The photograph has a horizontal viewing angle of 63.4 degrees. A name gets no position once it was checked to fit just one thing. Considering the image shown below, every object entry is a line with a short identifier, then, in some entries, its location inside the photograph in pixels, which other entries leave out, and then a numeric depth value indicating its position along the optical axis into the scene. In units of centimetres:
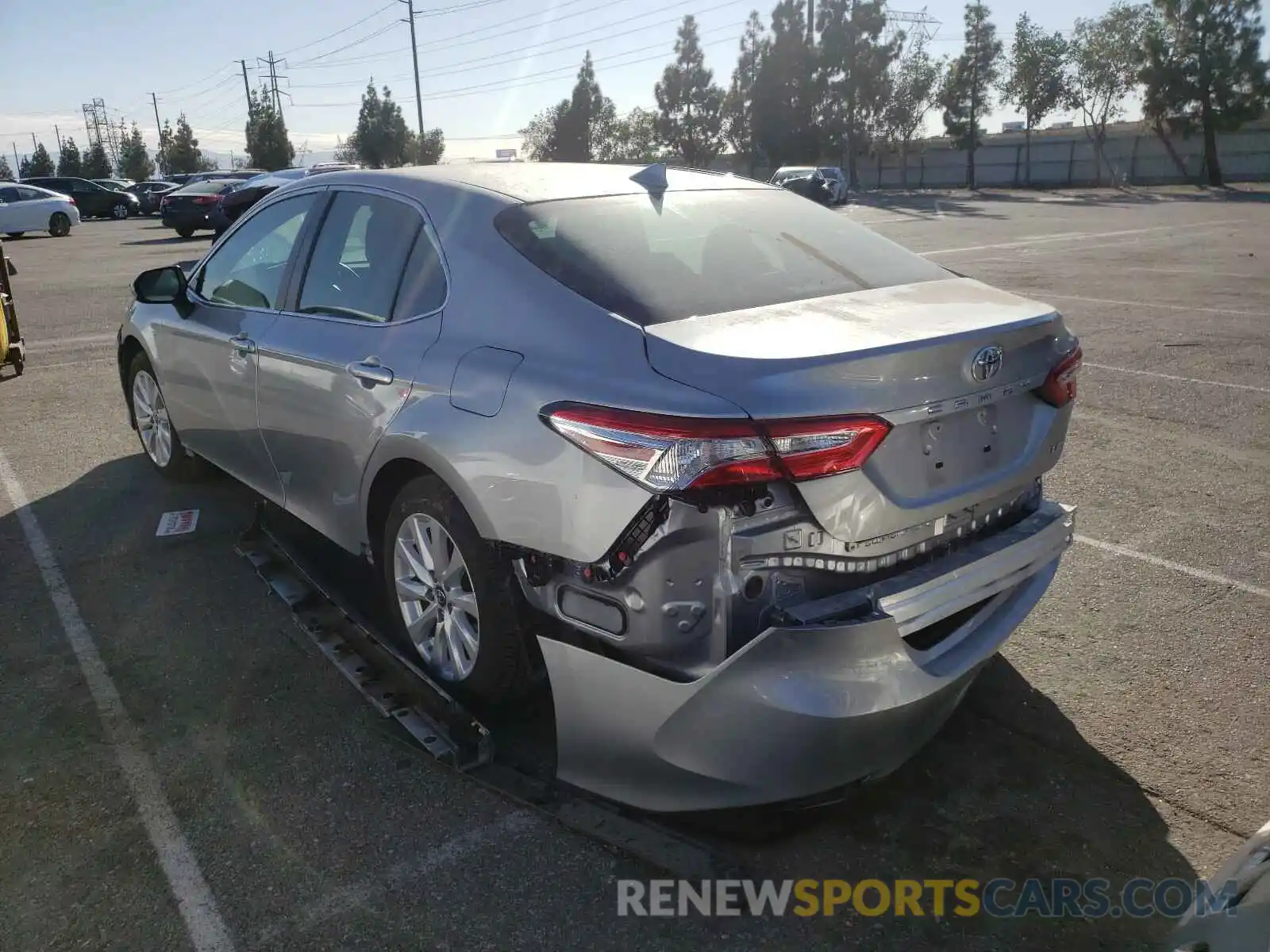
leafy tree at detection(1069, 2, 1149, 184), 5759
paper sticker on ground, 527
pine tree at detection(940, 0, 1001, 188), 5962
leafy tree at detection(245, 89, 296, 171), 6525
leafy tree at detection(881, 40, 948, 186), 6400
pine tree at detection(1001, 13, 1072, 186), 5919
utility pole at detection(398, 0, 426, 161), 6178
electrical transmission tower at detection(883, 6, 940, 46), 6656
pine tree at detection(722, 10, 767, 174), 7056
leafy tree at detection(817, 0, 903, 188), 6397
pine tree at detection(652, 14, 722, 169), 7750
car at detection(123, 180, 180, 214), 4094
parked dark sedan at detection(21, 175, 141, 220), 3909
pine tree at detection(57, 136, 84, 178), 8406
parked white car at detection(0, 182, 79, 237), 2927
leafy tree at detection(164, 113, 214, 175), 8294
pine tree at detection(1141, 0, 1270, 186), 4881
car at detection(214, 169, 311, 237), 2345
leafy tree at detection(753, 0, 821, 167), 6631
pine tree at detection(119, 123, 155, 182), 8419
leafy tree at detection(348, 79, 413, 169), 6681
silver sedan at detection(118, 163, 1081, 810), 244
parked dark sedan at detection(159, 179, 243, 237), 2566
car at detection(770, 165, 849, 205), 3791
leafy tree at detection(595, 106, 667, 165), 8144
